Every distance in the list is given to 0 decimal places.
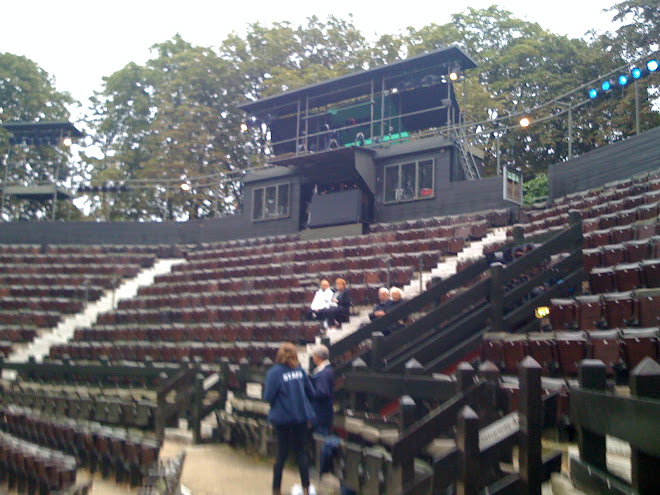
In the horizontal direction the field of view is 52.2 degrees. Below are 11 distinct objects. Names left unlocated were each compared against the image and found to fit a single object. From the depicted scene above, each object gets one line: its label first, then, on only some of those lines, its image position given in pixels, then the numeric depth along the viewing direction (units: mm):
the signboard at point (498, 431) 3918
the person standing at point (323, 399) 6113
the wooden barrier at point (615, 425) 2682
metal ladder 19473
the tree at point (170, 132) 32844
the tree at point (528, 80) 26547
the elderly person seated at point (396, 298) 9297
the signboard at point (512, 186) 17484
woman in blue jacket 5762
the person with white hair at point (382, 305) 9141
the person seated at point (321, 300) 11680
